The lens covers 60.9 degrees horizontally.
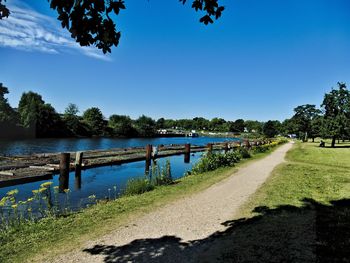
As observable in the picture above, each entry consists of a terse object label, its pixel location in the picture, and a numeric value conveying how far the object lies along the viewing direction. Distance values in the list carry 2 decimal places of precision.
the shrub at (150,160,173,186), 12.93
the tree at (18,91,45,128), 77.94
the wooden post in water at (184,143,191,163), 25.84
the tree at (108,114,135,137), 111.56
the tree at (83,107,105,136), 104.12
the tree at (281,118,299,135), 92.25
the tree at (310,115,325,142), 50.75
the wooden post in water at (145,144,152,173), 19.88
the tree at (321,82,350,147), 47.50
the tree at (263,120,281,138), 132.62
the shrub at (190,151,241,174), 16.58
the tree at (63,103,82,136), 93.88
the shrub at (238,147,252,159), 23.96
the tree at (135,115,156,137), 120.88
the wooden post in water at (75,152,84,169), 14.67
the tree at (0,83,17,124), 72.19
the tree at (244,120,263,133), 178.30
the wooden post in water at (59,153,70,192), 12.53
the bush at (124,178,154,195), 11.16
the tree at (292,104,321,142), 87.69
